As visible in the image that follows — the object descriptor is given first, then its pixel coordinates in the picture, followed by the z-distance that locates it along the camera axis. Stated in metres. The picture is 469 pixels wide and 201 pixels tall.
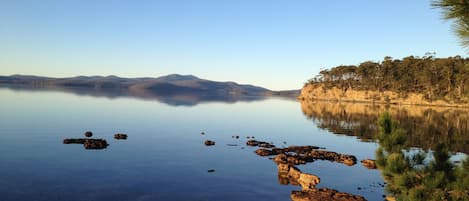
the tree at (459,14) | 7.53
